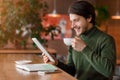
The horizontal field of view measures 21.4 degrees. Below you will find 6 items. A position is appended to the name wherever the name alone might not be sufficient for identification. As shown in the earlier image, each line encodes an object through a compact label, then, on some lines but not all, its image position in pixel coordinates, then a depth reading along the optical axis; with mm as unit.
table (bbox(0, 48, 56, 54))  5257
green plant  5777
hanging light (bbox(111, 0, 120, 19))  8991
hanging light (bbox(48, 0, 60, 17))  8862
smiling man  2135
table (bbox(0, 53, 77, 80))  1957
